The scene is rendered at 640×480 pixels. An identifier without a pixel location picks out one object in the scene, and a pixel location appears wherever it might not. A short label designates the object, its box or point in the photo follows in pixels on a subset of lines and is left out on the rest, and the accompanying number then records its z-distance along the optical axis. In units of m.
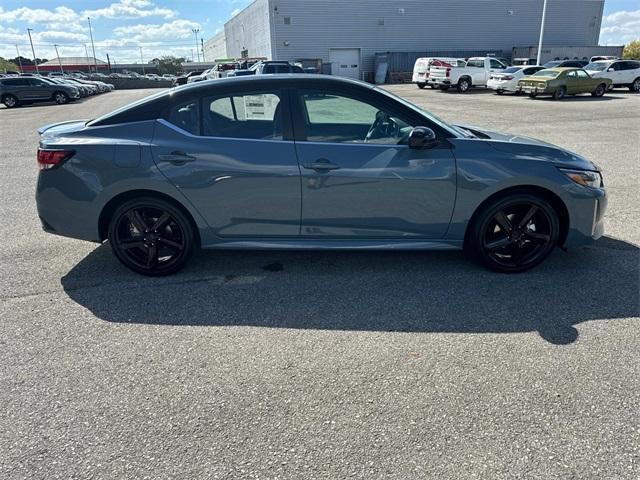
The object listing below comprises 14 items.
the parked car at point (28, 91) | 24.55
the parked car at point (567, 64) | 30.17
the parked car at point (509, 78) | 24.25
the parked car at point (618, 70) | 25.91
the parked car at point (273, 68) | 21.07
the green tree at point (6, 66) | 84.78
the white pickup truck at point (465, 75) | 27.56
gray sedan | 3.68
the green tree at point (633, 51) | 68.12
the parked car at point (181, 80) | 32.27
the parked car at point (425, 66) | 28.25
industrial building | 42.97
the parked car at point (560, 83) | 21.62
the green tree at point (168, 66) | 95.31
